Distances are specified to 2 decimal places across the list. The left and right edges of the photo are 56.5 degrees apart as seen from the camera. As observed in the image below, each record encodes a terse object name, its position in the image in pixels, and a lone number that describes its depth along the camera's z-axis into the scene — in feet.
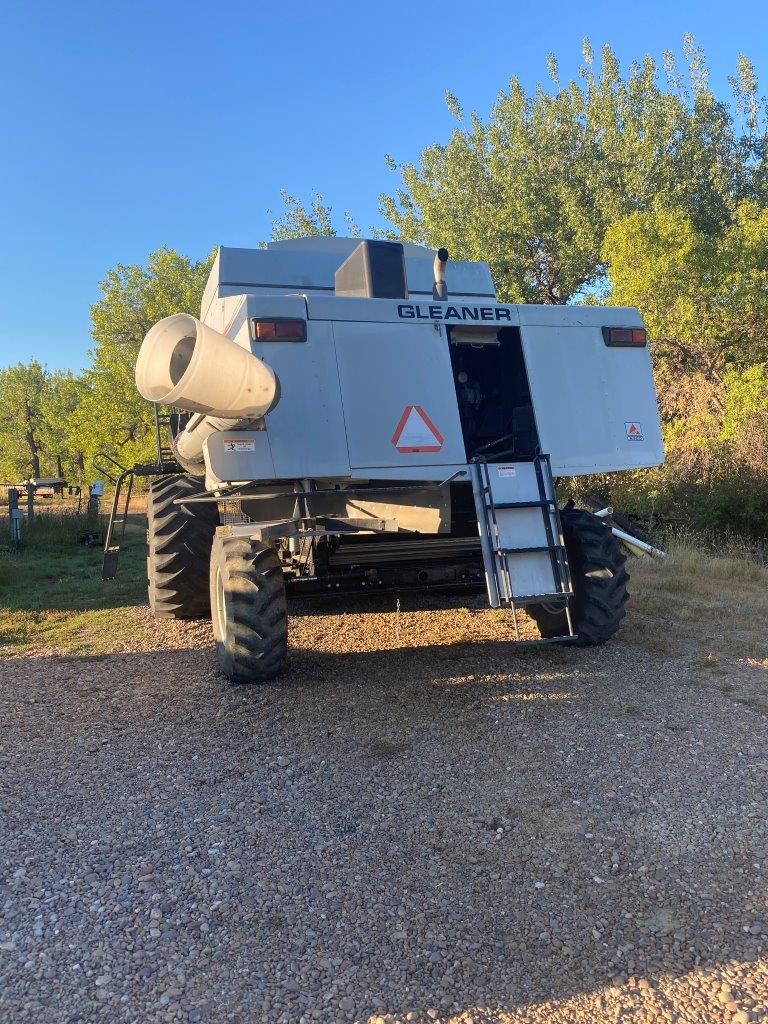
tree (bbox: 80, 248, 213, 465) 88.99
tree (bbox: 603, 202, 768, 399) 43.14
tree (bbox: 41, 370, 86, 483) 142.71
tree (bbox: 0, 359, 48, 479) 165.78
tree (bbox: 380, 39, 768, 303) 53.72
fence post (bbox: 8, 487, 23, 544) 42.73
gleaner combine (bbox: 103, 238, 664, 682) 14.26
